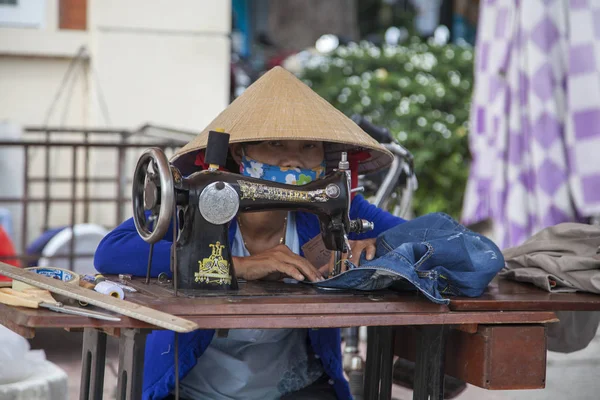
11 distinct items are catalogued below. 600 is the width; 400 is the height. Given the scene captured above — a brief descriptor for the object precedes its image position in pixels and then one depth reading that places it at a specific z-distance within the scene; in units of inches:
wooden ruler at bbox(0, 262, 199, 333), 147.9
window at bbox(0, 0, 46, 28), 490.0
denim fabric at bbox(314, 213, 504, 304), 181.5
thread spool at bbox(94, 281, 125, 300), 166.2
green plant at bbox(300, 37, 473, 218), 648.4
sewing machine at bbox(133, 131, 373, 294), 176.4
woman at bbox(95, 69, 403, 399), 194.2
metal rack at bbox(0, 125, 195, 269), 391.1
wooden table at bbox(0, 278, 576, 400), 158.4
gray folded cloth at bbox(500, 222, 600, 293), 208.5
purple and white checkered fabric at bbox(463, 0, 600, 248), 353.7
